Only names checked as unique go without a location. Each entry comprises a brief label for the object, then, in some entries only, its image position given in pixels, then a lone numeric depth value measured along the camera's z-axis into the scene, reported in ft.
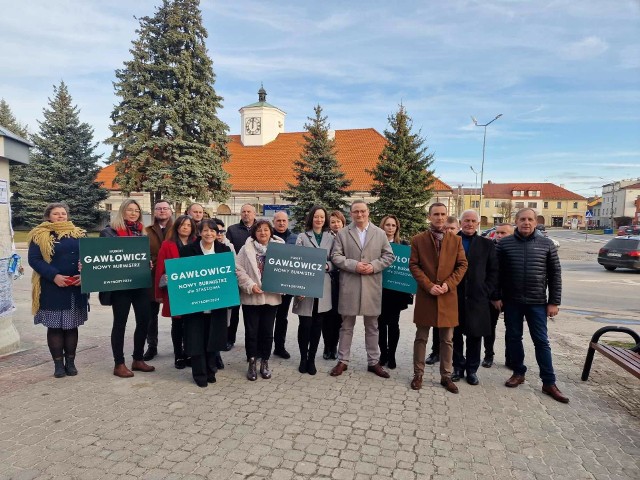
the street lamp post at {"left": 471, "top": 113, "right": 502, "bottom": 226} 101.18
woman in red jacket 16.20
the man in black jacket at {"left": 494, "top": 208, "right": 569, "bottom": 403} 15.85
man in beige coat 16.96
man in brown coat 15.76
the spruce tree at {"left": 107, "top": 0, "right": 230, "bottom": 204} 86.58
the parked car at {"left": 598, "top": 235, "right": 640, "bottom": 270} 57.67
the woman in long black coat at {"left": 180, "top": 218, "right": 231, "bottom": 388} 15.81
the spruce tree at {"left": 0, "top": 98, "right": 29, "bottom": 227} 107.10
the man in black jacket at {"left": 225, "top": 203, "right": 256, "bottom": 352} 20.66
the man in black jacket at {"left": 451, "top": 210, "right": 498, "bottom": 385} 16.25
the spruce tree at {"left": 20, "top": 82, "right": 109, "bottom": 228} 98.68
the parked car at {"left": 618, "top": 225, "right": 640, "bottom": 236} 168.02
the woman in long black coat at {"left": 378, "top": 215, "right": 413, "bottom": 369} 18.20
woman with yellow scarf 15.76
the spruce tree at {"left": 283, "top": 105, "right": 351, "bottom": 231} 82.58
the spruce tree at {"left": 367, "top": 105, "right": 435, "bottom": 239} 79.41
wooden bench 14.41
